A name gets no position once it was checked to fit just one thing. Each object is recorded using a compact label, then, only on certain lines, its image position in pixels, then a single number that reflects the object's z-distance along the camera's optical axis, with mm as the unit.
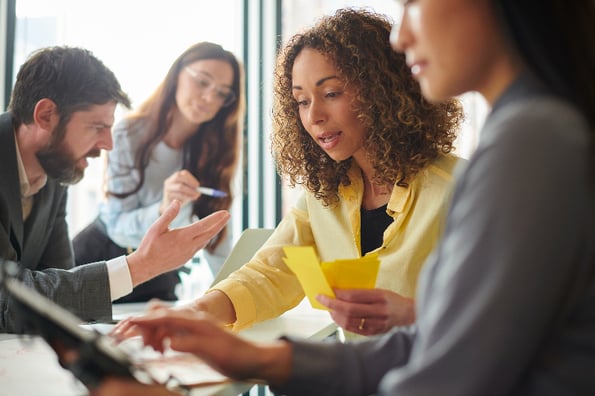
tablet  744
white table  1099
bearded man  1742
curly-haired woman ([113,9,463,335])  1679
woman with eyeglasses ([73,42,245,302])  3152
